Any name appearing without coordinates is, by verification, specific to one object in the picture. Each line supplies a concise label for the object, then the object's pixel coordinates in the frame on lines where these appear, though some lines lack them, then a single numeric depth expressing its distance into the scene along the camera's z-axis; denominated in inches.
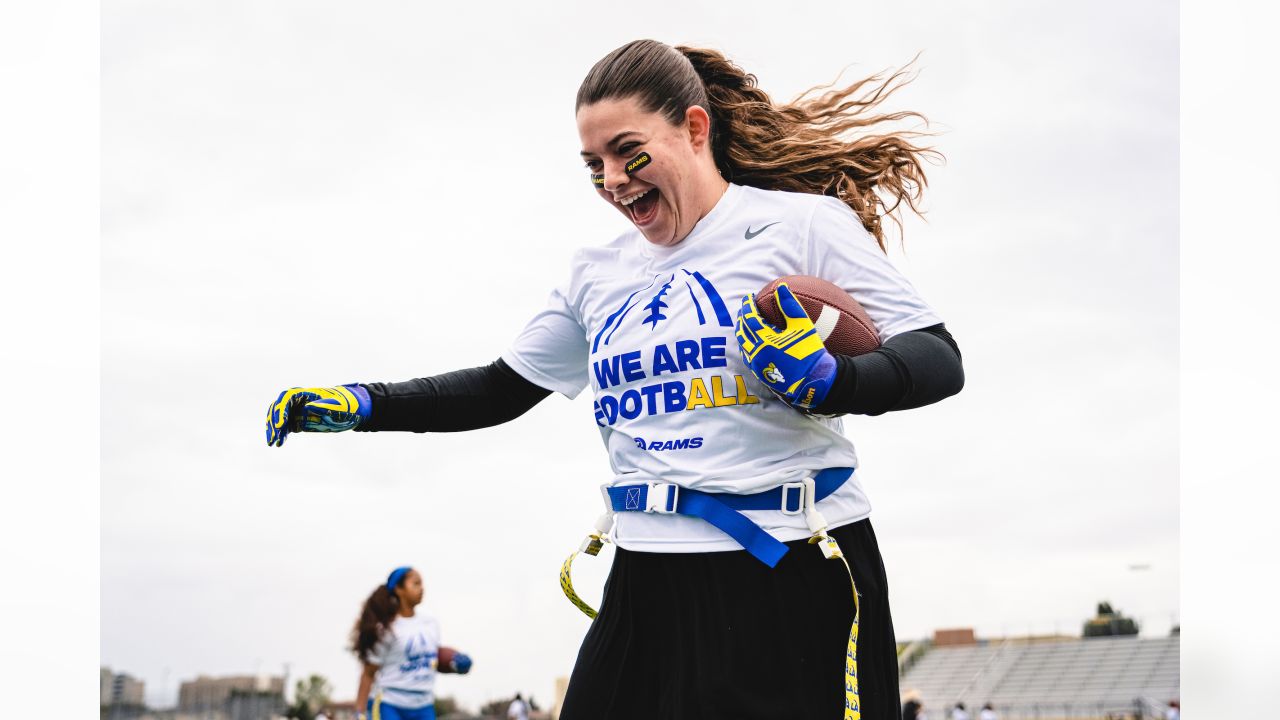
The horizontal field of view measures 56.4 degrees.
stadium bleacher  1710.1
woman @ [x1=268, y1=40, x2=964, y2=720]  111.2
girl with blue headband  382.9
